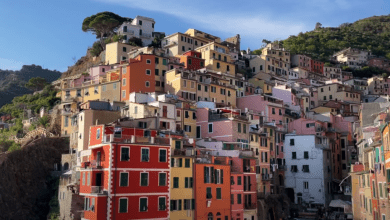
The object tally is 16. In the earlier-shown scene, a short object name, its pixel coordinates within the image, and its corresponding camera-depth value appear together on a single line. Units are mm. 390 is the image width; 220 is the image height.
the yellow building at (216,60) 76938
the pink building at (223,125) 53250
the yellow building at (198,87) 63156
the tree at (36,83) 92844
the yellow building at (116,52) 77812
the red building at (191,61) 74212
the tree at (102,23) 94438
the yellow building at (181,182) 41031
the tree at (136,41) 87612
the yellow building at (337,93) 91875
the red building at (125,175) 36406
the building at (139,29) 89062
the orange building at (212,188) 43188
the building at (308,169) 60938
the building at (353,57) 135375
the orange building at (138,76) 63750
